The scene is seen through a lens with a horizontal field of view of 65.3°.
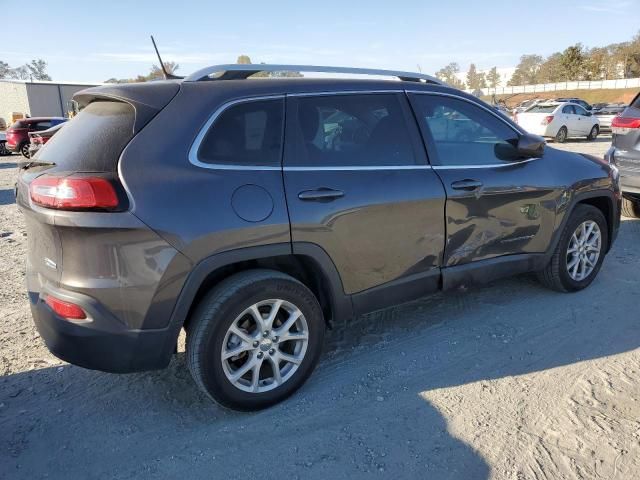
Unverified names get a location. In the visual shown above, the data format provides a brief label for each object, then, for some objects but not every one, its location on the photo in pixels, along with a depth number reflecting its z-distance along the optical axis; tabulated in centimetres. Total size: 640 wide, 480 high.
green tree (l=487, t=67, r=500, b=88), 10475
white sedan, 1922
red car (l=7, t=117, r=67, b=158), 1911
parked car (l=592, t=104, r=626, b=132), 2461
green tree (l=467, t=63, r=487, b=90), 9950
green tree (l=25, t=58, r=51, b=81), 10136
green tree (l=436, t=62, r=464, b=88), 10791
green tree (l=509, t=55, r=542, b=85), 9006
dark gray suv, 241
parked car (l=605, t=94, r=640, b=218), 607
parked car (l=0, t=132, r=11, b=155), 2027
